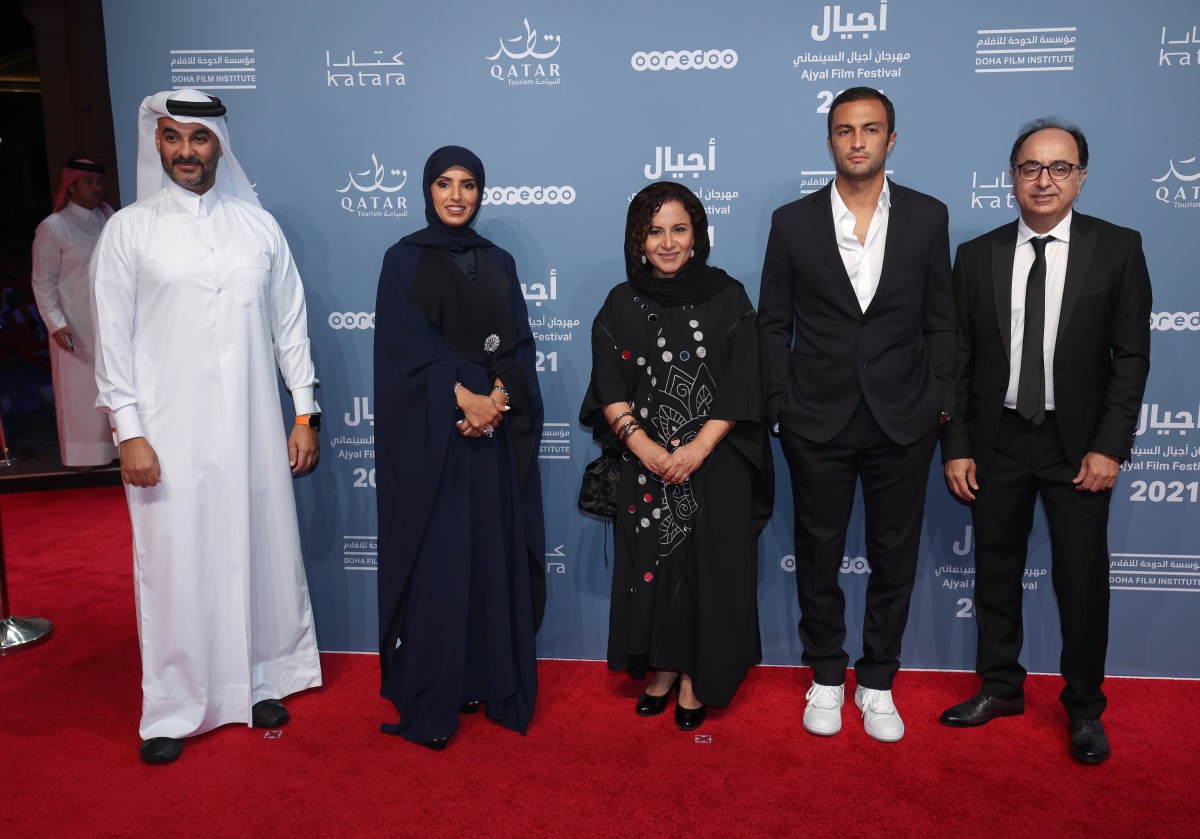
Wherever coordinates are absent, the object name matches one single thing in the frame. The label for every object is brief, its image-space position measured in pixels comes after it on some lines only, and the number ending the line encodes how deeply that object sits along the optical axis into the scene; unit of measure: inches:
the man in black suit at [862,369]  114.1
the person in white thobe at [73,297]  235.5
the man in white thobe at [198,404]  116.2
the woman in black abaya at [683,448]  117.6
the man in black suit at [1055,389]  112.7
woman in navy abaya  118.3
